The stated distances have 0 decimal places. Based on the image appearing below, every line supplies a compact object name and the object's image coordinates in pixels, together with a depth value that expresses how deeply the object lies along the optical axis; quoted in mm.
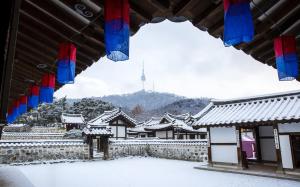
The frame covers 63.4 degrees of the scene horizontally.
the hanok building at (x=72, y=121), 44294
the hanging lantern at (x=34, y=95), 7283
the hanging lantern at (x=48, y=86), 6192
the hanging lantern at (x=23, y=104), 8719
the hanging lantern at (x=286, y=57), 4082
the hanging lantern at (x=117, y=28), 2861
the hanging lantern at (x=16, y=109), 9389
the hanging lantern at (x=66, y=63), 4246
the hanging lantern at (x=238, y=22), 2826
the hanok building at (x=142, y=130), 39722
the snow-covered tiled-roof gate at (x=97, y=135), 21594
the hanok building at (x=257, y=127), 11945
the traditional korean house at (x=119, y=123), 30003
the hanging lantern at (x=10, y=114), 10555
